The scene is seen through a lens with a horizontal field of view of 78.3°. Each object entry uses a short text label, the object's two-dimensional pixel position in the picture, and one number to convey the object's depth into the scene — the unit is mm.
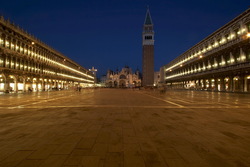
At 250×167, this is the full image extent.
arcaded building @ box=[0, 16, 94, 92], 36281
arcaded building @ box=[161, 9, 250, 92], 35281
